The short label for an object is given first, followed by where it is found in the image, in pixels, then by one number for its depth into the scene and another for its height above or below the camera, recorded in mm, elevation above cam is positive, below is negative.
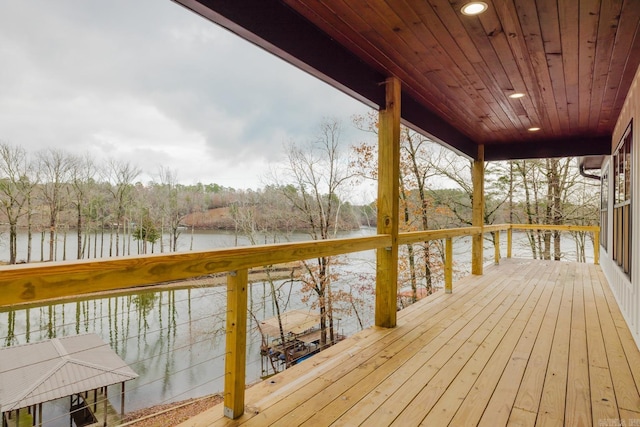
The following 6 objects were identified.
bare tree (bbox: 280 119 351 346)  12203 +1310
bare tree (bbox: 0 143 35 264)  8898 +841
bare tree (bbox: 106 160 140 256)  14141 +1446
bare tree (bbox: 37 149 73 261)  11013 +1103
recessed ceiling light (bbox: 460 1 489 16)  2041 +1284
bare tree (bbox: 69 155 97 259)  12070 +1026
